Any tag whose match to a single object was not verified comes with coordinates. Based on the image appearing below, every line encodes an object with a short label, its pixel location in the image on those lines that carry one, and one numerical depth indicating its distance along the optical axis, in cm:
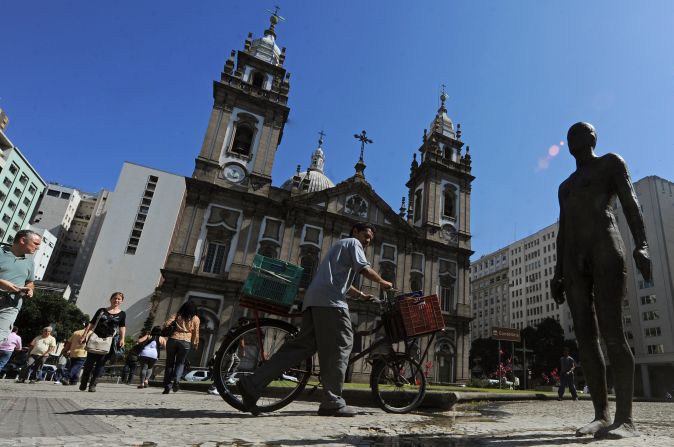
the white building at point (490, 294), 7886
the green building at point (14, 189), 5441
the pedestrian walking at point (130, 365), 1212
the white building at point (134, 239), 5350
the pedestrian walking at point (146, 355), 870
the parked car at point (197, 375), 1795
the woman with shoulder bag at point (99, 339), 636
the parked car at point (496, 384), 2507
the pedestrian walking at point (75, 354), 825
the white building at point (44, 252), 6938
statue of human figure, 309
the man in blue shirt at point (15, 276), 380
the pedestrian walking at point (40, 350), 1030
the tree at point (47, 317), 3544
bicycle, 381
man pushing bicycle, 342
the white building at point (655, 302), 4656
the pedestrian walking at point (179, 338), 702
